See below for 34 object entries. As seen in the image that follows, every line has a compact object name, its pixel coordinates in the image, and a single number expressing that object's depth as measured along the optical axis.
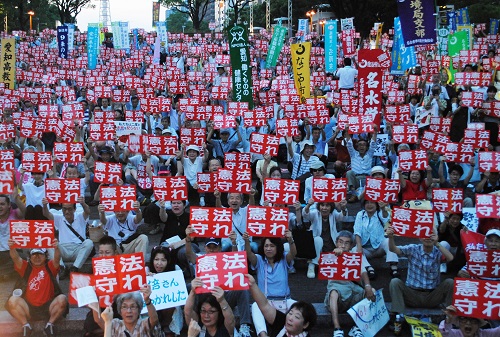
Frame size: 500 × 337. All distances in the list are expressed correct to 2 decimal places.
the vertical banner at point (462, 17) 25.99
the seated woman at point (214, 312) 5.50
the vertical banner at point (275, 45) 21.69
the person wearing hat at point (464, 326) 5.77
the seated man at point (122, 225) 8.22
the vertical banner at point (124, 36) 29.40
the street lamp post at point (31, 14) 54.84
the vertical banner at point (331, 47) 20.12
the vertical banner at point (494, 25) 29.83
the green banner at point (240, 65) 13.83
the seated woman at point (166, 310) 6.55
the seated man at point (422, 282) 7.22
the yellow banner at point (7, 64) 17.02
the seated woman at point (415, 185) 9.41
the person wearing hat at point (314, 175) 9.23
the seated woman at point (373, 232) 8.19
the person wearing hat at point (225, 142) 12.54
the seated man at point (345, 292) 6.94
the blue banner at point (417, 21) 13.07
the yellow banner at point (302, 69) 15.48
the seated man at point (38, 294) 6.93
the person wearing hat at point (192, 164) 10.97
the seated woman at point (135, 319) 5.51
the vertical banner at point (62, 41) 26.52
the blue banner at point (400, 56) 16.62
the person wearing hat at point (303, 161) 10.55
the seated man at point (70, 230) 8.31
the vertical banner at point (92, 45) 24.59
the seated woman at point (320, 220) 8.36
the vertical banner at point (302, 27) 32.13
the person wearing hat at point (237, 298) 6.70
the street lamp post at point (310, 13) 48.98
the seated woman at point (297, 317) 5.41
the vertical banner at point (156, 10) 57.33
